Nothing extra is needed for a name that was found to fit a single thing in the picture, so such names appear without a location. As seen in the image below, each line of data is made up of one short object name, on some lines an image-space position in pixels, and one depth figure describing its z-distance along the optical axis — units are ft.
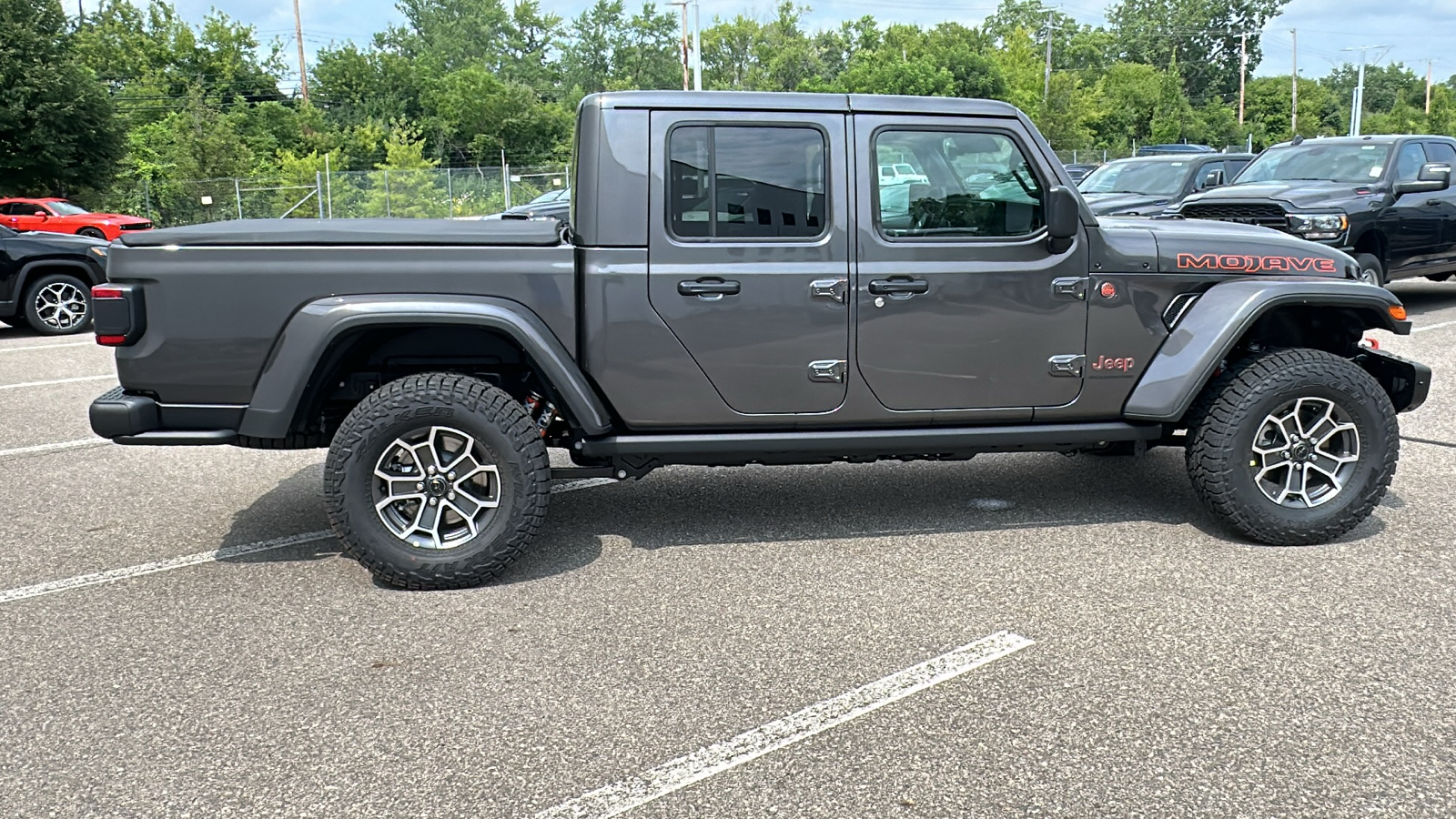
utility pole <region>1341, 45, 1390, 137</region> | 162.91
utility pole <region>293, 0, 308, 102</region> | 211.82
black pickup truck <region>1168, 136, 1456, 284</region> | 33.99
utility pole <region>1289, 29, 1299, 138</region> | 252.01
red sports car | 83.87
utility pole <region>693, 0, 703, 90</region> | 103.76
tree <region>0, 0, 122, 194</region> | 95.76
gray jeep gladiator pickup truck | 14.20
